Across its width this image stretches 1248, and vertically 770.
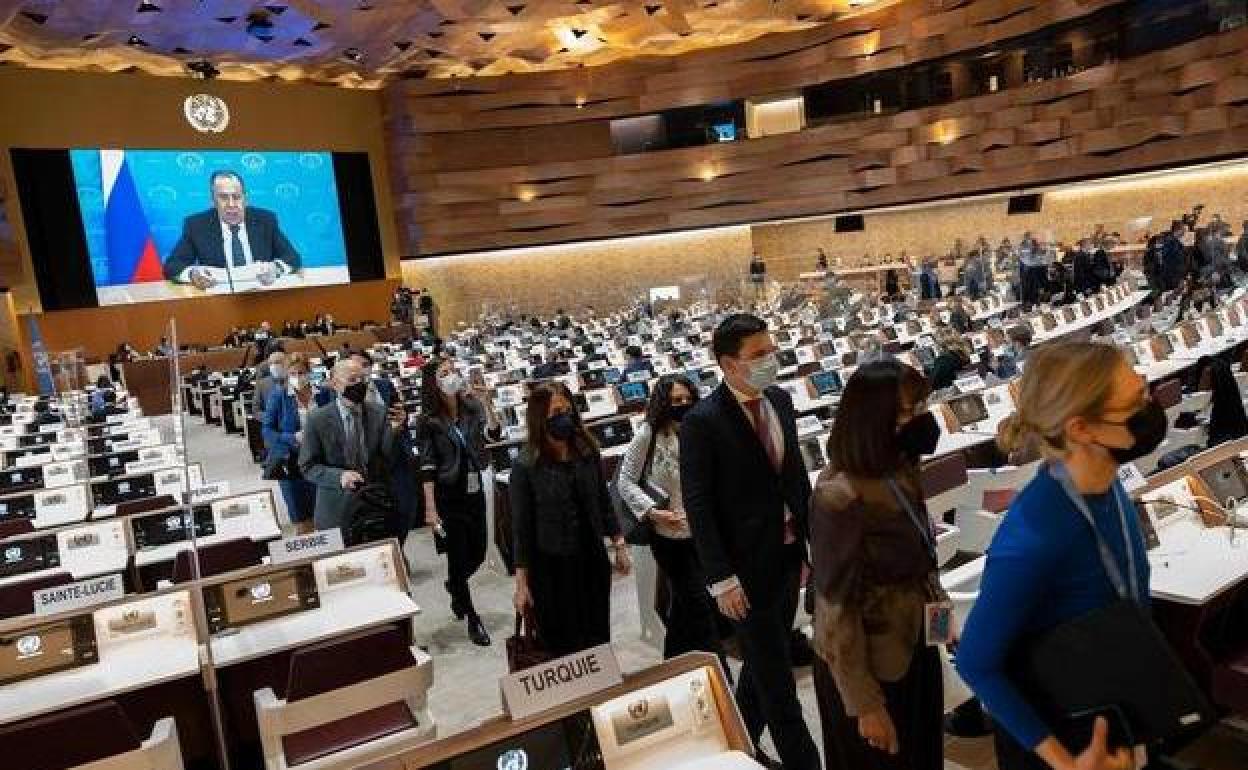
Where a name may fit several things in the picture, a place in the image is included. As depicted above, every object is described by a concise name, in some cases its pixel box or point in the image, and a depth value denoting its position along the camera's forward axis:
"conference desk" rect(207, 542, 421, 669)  3.46
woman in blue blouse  1.55
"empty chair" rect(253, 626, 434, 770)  2.99
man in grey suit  4.92
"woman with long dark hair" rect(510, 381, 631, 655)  3.51
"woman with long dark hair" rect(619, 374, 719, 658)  3.63
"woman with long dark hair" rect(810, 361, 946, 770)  2.12
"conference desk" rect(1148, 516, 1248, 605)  2.88
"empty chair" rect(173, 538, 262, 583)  4.33
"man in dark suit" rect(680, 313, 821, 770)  2.77
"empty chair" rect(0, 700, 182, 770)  2.47
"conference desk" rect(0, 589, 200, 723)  3.10
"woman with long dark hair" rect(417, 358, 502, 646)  4.92
